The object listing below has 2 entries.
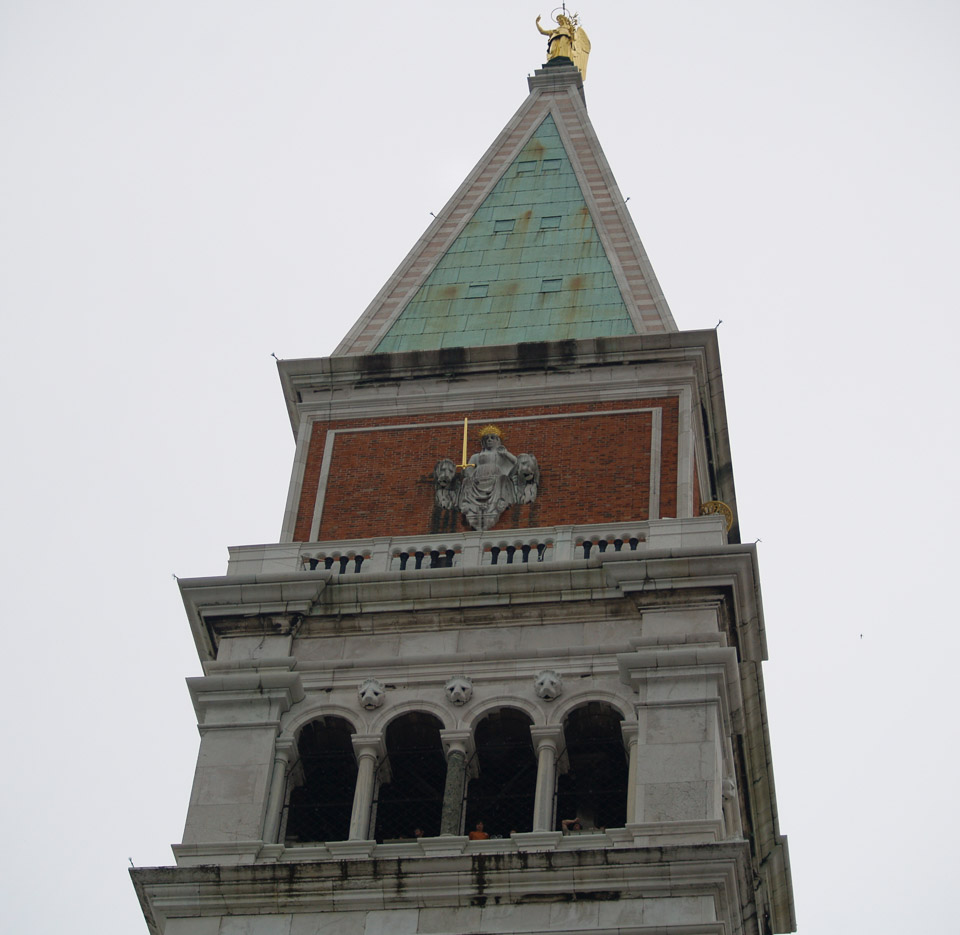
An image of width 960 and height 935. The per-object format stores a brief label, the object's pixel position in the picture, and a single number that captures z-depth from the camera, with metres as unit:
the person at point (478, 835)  34.56
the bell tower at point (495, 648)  33.91
